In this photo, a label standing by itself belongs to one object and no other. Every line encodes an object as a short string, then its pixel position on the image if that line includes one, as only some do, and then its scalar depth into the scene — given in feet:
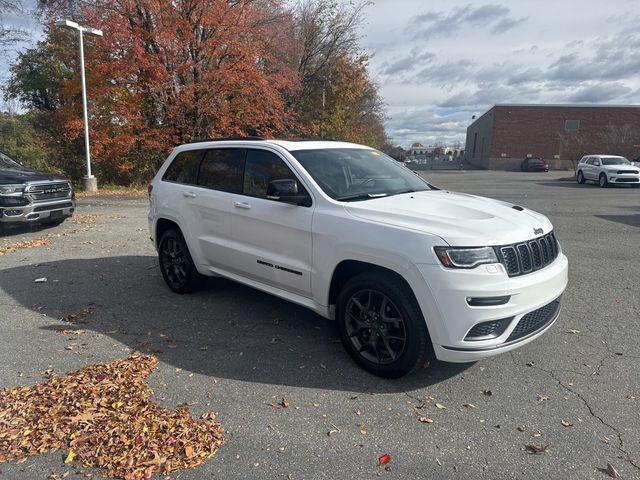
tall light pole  51.01
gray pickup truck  28.63
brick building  177.06
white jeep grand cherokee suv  10.72
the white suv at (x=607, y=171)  78.18
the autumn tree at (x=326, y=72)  96.73
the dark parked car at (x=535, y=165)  159.53
